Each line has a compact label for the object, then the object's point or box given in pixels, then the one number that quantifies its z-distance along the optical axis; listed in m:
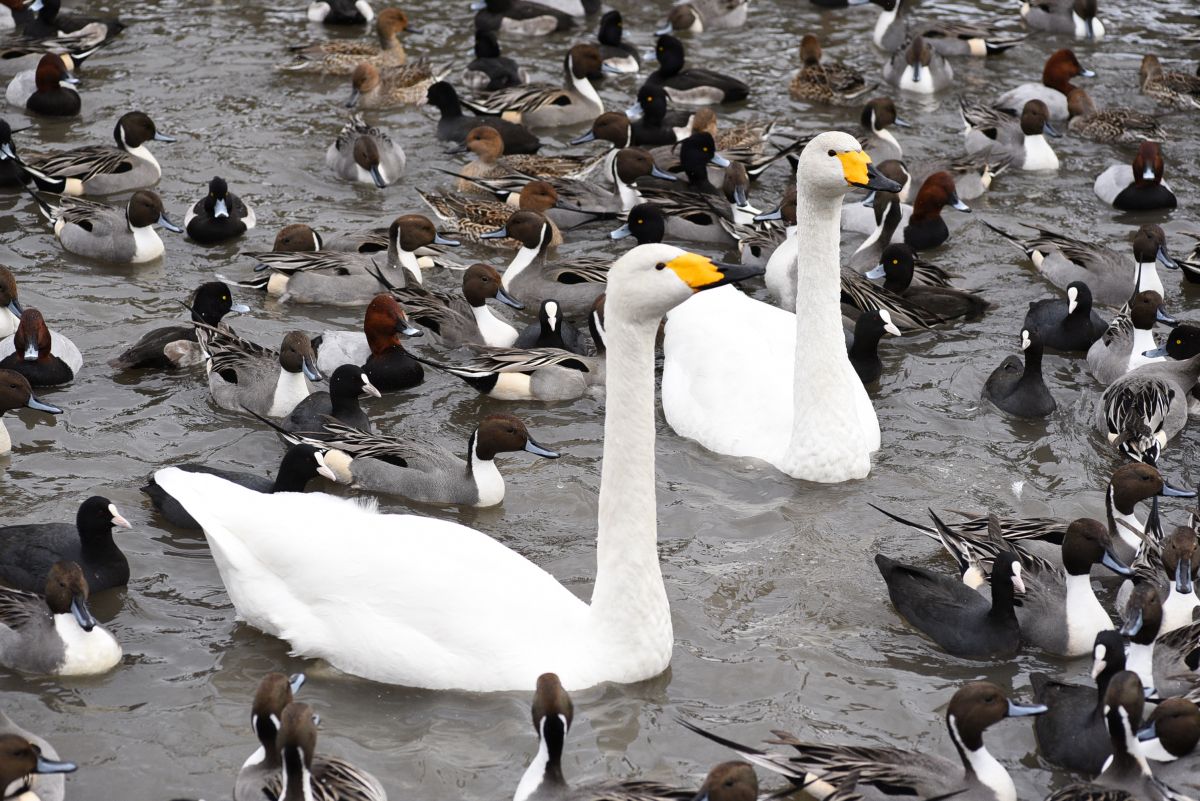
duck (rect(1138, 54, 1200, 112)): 14.44
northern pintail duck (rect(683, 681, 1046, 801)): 5.96
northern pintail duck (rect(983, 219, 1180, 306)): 11.10
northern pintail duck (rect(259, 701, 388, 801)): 5.62
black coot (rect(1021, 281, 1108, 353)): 10.30
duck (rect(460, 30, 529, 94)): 14.94
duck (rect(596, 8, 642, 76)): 15.59
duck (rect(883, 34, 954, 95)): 14.96
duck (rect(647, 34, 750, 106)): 14.73
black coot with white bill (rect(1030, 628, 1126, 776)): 6.38
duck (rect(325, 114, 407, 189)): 12.49
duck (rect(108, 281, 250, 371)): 9.70
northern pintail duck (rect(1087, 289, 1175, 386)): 9.93
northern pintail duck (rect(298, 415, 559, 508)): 8.50
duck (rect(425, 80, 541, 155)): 13.70
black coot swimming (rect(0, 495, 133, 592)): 7.36
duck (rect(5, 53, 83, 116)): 13.62
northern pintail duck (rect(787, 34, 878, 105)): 14.61
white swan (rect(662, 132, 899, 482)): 8.34
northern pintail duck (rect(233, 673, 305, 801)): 5.89
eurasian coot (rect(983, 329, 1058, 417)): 9.48
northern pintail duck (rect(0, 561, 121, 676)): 6.74
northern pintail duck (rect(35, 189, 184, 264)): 11.18
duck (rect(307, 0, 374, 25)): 16.34
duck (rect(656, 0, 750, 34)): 16.44
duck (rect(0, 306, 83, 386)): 9.30
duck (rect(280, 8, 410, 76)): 15.05
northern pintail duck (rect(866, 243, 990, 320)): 10.76
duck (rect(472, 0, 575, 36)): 16.44
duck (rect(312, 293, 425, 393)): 9.72
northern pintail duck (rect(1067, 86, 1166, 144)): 13.71
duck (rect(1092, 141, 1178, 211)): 12.29
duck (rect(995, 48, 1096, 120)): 14.42
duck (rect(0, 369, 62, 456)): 8.70
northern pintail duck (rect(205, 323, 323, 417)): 9.37
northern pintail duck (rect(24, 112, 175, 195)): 12.27
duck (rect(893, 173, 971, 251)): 11.81
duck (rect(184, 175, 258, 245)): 11.52
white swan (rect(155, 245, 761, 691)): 6.48
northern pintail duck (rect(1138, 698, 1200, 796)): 6.12
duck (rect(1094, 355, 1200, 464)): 8.88
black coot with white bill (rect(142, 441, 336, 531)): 8.05
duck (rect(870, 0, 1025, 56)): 15.93
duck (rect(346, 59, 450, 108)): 14.34
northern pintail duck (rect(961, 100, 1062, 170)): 13.23
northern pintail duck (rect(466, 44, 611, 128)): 14.35
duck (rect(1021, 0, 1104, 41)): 16.22
